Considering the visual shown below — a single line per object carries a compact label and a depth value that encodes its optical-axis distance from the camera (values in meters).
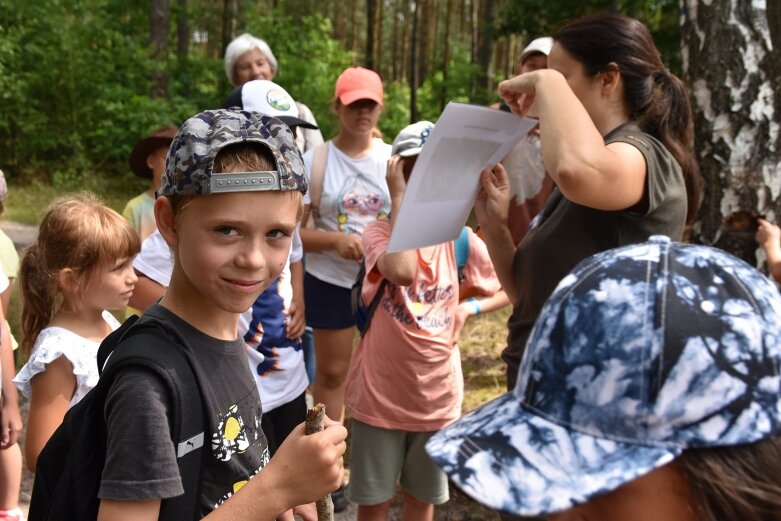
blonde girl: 2.25
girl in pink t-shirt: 2.74
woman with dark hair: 1.79
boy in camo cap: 1.33
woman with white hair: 4.54
